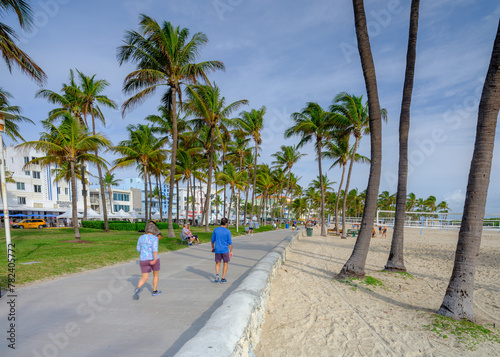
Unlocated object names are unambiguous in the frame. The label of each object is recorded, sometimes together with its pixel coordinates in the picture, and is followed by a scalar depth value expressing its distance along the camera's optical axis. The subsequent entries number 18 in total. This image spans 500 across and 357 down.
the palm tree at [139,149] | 24.47
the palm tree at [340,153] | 26.48
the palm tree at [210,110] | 19.61
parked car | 34.31
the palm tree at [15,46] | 8.74
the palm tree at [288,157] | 42.16
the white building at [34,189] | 41.78
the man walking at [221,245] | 6.56
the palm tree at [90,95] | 21.64
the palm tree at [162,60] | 15.41
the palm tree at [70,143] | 14.47
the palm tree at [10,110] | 16.75
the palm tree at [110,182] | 56.93
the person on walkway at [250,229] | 23.78
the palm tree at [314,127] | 24.41
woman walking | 5.18
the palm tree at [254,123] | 32.00
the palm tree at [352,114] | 21.62
